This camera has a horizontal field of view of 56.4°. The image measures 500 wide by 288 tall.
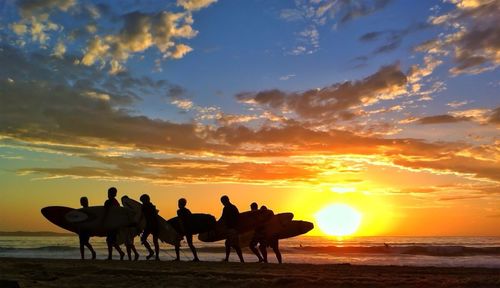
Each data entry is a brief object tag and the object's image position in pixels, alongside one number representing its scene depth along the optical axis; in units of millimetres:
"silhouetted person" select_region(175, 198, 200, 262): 15766
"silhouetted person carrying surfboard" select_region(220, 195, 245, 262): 15195
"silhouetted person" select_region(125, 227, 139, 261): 15867
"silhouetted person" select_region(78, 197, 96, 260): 15781
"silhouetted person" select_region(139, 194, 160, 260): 15578
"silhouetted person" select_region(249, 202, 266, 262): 16047
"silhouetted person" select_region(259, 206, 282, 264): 16109
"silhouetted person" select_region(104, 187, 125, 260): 15680
